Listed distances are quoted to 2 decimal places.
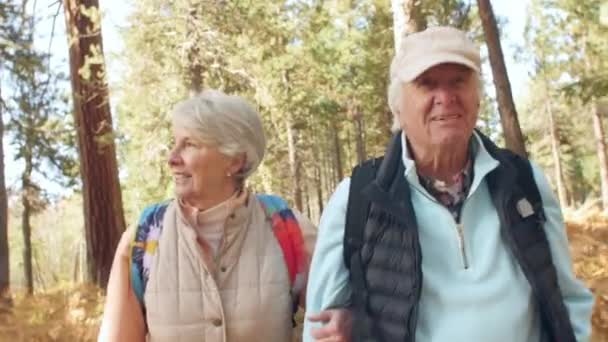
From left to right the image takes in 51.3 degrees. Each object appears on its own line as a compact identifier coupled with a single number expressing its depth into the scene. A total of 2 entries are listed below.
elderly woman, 2.24
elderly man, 1.91
